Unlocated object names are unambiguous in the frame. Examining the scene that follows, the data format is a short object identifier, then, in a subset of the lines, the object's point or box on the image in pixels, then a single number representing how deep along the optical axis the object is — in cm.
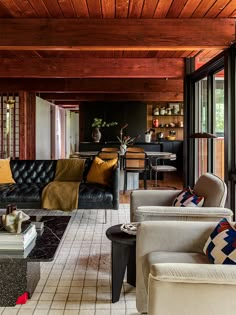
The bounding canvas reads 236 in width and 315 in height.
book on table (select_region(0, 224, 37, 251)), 227
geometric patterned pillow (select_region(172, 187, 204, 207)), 286
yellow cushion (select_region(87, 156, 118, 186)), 476
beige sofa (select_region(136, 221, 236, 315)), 147
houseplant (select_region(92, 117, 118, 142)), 955
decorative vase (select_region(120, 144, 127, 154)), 722
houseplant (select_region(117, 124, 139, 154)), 722
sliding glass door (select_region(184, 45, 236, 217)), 386
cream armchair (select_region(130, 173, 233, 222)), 256
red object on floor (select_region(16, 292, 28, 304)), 234
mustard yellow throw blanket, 439
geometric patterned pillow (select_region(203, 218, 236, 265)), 180
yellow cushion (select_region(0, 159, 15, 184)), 486
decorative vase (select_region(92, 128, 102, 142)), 952
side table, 238
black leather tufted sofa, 438
